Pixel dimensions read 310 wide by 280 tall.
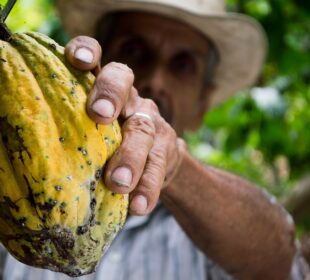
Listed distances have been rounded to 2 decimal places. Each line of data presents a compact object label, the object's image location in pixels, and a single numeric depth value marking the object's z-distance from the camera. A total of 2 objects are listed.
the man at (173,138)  0.62
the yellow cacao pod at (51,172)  0.55
